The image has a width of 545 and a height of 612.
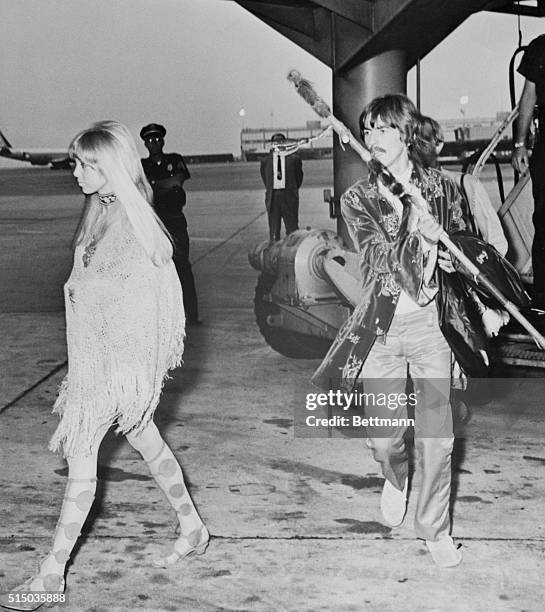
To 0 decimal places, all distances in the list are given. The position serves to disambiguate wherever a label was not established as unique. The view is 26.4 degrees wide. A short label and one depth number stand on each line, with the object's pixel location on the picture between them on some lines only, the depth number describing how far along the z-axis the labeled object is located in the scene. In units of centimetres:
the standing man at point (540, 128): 678
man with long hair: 419
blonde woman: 388
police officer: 946
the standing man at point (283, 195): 1728
